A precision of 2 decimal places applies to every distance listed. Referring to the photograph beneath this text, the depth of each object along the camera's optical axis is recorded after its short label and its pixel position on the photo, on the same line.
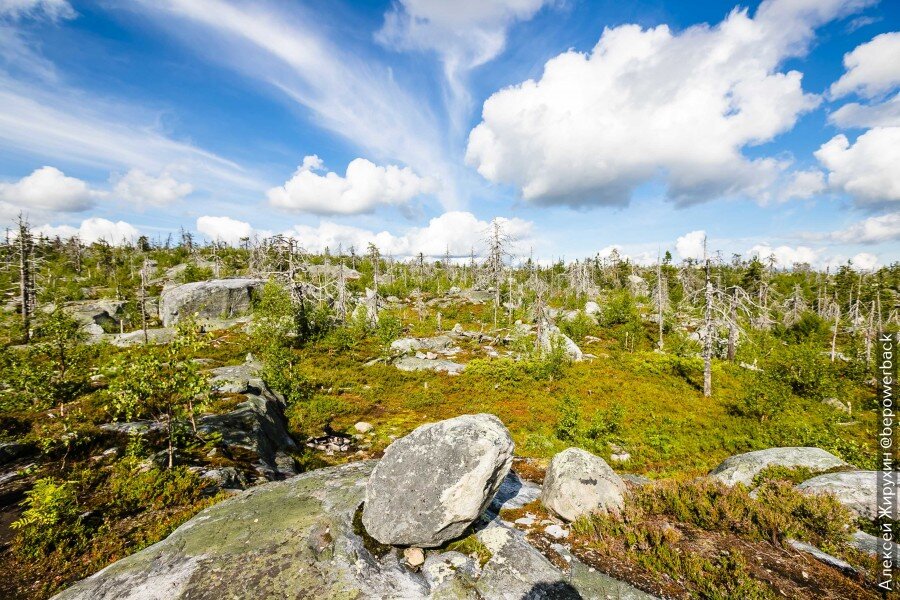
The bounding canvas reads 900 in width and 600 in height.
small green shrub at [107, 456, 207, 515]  8.11
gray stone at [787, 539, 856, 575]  6.02
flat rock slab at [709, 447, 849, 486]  10.74
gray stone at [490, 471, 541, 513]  8.27
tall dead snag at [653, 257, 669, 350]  38.50
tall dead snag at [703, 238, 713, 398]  22.39
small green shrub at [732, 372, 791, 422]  18.30
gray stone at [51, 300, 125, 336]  39.42
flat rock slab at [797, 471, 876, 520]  7.93
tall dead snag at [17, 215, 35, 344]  35.81
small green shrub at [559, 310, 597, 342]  39.97
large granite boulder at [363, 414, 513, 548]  6.15
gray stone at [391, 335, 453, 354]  33.66
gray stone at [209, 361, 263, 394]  16.20
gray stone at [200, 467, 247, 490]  9.13
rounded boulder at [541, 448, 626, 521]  7.61
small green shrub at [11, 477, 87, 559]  6.49
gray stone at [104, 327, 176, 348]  33.16
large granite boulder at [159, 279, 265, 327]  42.56
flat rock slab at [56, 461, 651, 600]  5.17
